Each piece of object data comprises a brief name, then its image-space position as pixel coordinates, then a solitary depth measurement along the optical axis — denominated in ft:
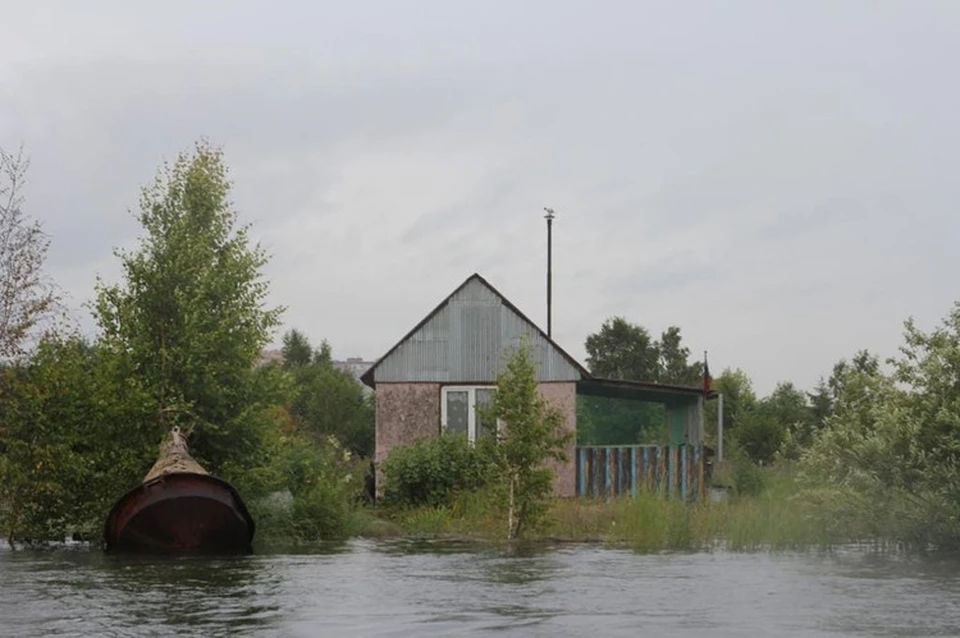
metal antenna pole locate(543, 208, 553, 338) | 170.50
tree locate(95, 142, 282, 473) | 84.23
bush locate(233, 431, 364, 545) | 84.12
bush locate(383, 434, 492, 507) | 97.91
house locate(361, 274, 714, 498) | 111.14
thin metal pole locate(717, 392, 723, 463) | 135.11
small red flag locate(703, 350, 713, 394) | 120.76
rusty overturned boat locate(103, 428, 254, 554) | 70.85
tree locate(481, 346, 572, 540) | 78.69
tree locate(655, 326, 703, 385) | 211.41
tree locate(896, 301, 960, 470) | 67.46
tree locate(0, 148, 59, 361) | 79.66
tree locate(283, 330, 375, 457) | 184.24
